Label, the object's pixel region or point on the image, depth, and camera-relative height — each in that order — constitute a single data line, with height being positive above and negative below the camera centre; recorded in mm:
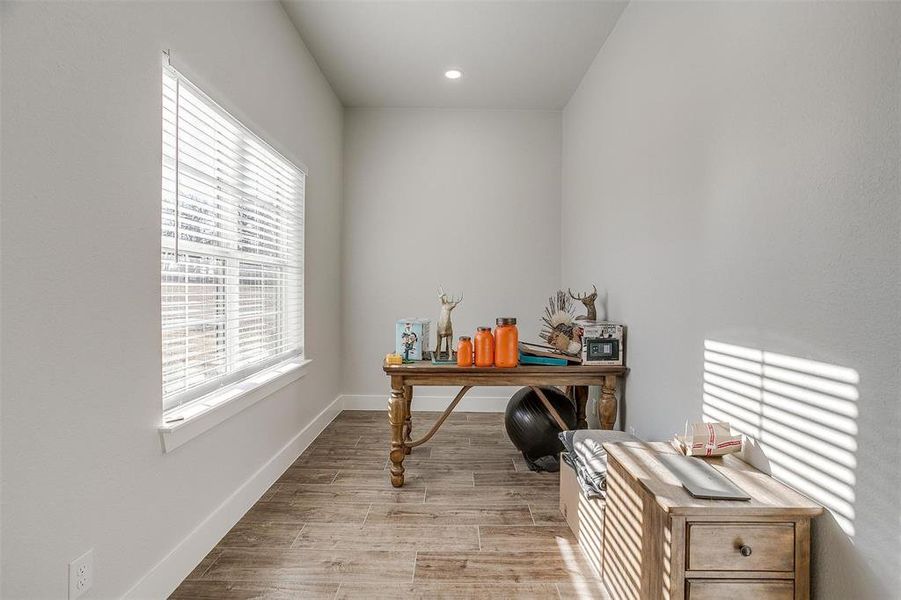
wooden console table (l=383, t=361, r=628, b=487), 2732 -448
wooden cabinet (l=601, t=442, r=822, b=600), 1309 -662
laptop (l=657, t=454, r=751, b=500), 1360 -537
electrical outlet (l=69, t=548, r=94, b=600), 1350 -781
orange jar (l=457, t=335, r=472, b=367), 2764 -311
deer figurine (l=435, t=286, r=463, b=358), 2937 -152
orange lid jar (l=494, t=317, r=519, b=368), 2744 -265
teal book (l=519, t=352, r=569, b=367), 2807 -352
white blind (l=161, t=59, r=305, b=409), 1885 +238
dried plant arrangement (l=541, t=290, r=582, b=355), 2902 -199
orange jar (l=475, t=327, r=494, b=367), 2760 -288
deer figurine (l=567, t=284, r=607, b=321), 3135 -37
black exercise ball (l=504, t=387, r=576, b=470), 3021 -773
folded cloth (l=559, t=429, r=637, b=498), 1998 -680
